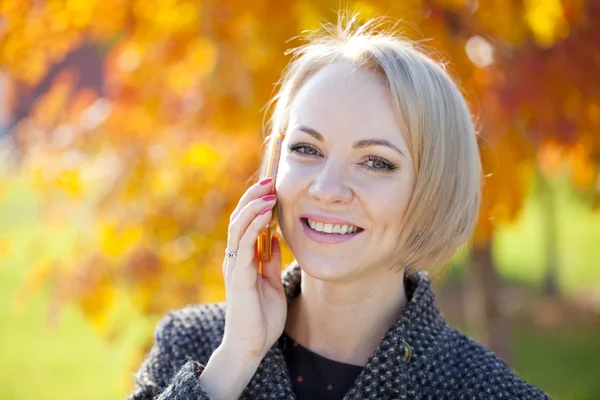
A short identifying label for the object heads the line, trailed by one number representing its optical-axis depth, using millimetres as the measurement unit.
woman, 1896
